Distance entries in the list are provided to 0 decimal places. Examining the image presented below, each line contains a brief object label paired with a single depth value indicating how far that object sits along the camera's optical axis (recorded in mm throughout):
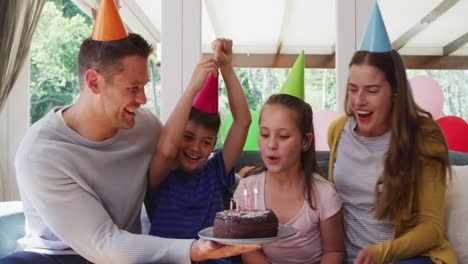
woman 1677
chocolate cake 1491
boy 1805
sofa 1837
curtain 2875
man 1584
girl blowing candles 1796
